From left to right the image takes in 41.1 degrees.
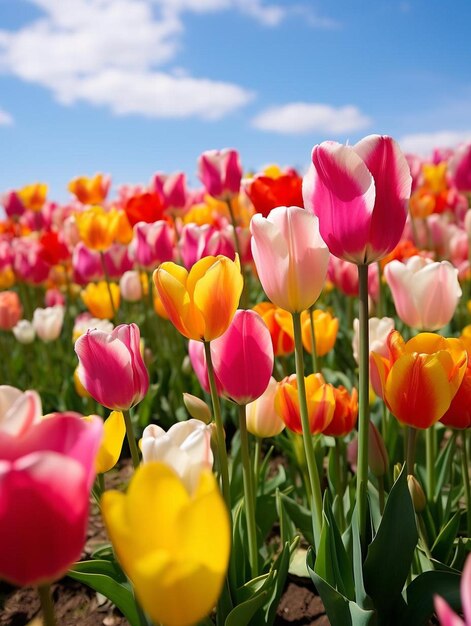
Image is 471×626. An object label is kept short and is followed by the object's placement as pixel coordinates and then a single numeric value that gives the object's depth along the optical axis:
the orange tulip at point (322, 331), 0.62
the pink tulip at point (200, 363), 0.42
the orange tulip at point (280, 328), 0.55
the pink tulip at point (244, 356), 0.38
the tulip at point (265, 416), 0.47
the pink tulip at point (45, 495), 0.18
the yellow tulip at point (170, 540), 0.18
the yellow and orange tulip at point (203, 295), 0.35
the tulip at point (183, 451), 0.25
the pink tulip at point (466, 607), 0.15
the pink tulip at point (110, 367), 0.37
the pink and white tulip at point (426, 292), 0.51
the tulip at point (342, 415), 0.47
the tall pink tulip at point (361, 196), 0.32
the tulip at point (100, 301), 0.94
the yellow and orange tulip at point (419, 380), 0.37
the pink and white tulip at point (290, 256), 0.34
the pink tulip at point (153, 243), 0.87
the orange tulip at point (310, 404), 0.44
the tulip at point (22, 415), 0.20
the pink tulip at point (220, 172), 0.82
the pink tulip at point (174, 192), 1.01
